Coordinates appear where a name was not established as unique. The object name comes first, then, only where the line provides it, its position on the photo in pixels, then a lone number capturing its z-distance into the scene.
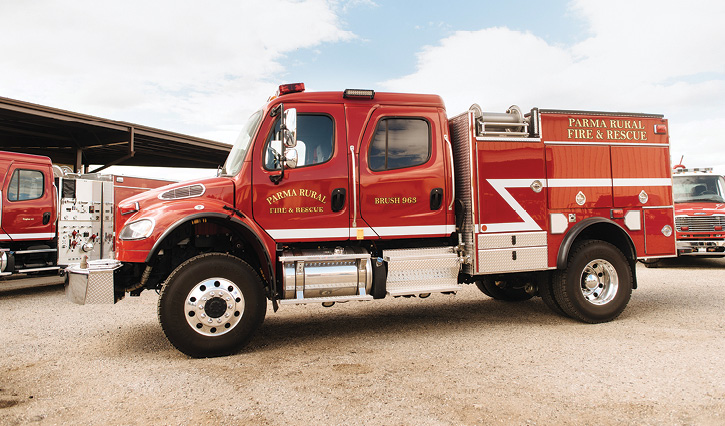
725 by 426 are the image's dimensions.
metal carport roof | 13.65
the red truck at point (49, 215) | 8.98
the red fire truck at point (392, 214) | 4.73
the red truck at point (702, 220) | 11.23
